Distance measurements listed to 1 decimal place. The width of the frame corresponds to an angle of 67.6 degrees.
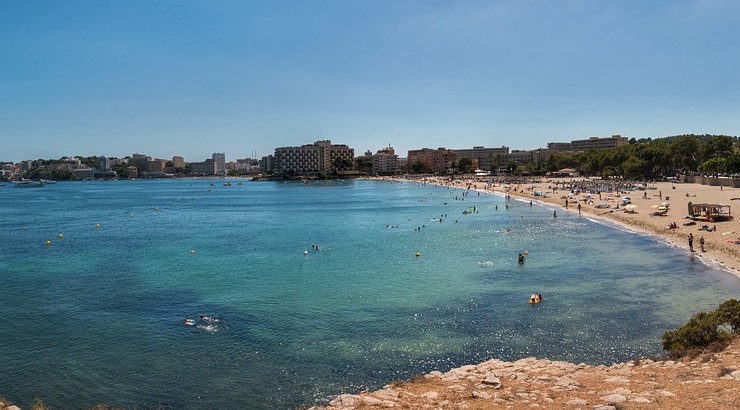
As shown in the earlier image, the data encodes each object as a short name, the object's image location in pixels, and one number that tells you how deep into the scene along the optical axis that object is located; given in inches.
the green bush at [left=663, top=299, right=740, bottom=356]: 658.2
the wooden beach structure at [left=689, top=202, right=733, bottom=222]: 1887.3
